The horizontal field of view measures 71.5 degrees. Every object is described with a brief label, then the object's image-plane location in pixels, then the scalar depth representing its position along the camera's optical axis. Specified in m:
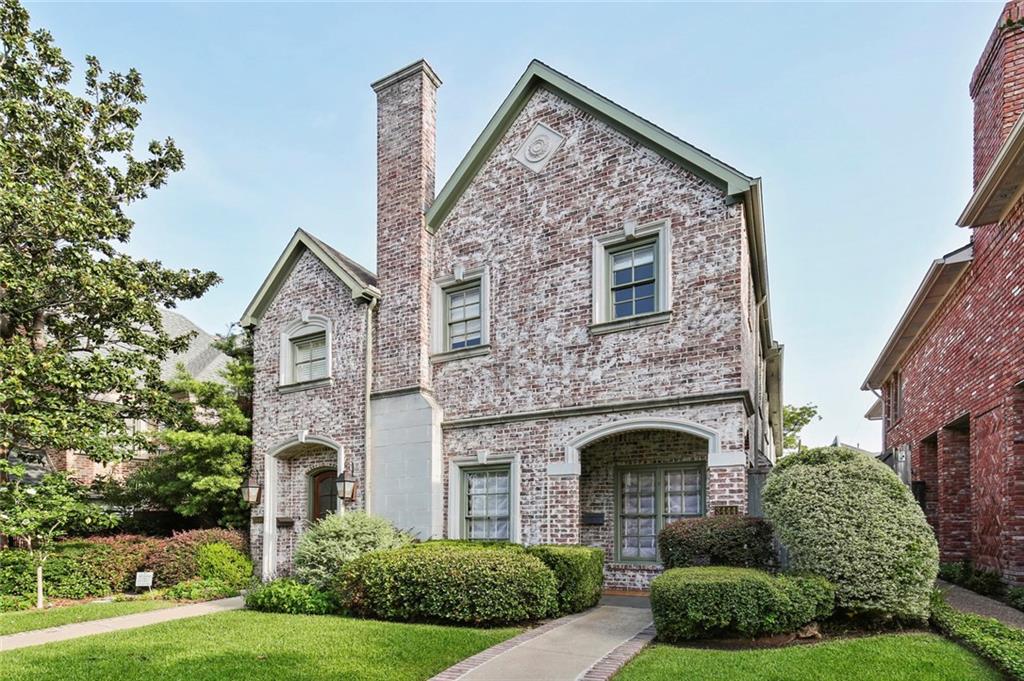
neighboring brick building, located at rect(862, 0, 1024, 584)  10.17
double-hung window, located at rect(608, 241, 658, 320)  11.55
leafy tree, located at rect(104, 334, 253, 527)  15.43
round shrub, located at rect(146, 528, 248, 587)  14.05
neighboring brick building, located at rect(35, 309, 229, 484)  20.39
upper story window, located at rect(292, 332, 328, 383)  15.07
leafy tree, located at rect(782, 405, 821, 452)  36.59
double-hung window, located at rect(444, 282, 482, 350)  13.34
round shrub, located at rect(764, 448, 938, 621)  7.48
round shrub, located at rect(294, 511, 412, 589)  11.00
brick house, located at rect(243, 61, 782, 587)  11.01
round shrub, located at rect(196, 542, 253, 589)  14.16
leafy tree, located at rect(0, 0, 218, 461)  13.51
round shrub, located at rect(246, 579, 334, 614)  10.34
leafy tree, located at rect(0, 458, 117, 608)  13.11
